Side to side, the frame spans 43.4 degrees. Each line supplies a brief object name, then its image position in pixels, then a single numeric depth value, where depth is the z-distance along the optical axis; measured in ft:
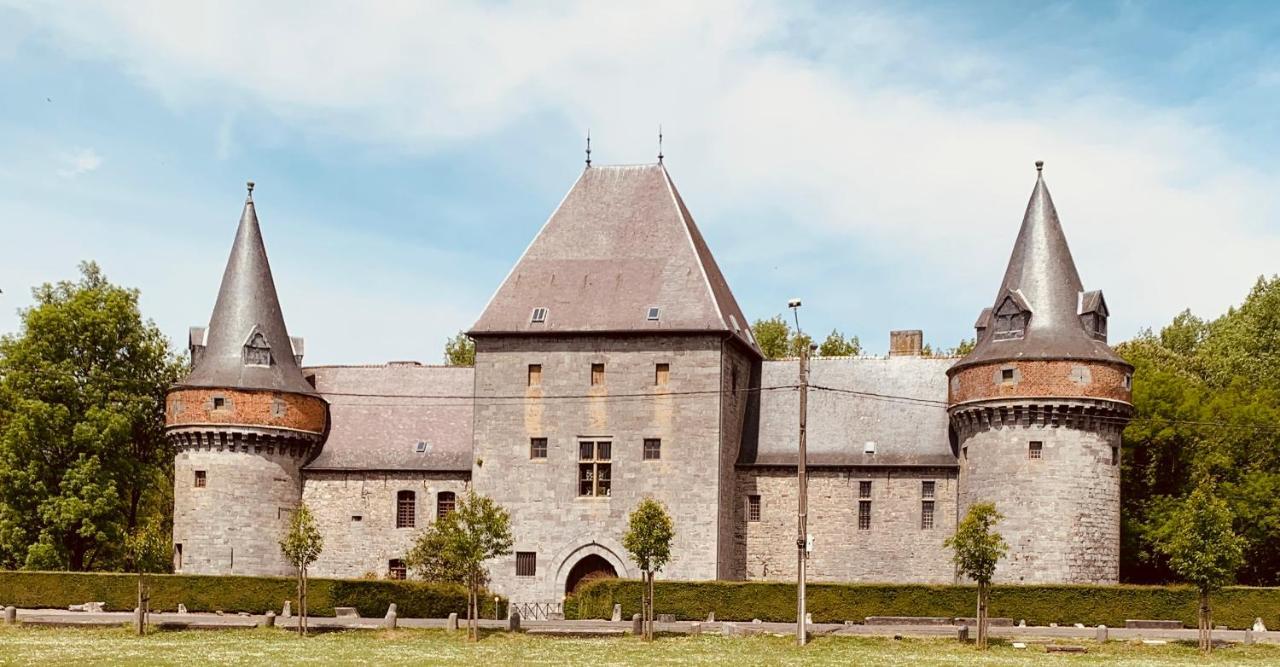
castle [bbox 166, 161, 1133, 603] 164.14
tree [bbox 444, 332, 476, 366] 289.74
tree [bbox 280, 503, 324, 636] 147.54
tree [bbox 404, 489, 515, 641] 141.60
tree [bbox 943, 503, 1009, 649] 137.28
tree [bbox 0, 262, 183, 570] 195.31
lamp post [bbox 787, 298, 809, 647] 130.59
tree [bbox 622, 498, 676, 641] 142.82
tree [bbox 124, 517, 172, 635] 146.00
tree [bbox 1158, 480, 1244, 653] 133.90
